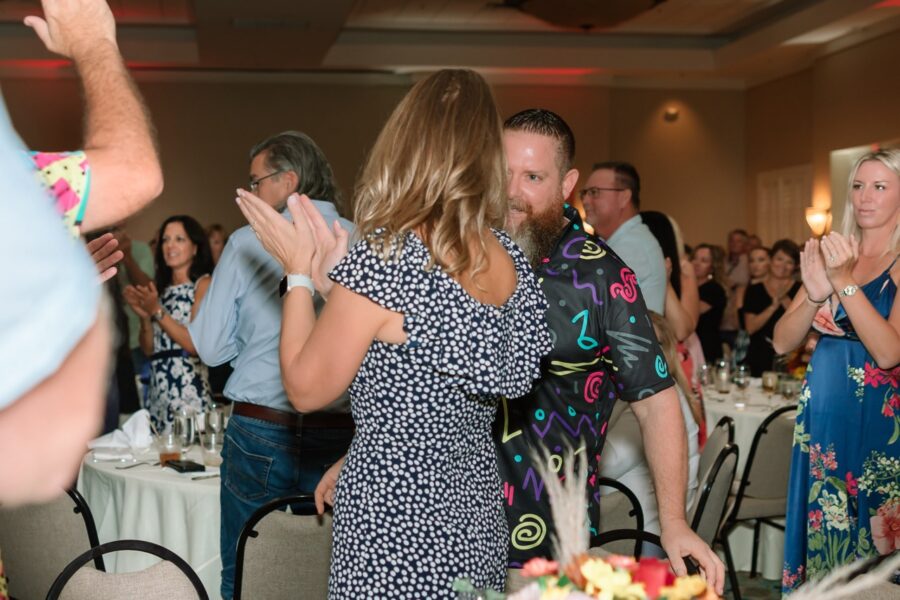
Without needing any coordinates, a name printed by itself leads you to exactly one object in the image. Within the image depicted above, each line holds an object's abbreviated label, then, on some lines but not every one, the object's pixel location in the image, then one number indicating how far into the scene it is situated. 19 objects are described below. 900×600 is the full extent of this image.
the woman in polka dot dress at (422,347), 1.71
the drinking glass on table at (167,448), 3.77
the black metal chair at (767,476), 4.64
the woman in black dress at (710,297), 8.27
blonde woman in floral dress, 3.46
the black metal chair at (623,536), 2.38
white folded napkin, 3.97
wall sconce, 12.01
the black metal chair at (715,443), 4.06
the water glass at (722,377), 5.83
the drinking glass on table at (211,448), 3.71
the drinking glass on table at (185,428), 3.89
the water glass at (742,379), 5.67
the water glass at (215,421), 3.81
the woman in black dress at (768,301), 7.69
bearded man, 2.23
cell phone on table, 3.67
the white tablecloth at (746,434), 4.98
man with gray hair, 3.16
